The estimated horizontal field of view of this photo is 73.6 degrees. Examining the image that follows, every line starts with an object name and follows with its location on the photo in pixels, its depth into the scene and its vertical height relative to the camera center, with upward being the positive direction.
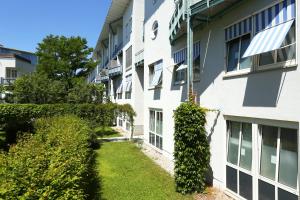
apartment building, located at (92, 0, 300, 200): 5.38 +0.50
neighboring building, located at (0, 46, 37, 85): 36.43 +6.15
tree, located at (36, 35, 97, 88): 29.19 +6.29
